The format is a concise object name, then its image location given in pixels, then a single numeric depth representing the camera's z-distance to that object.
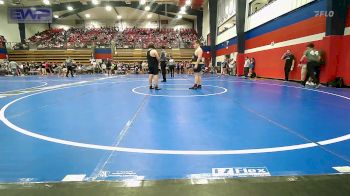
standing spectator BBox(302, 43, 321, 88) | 9.89
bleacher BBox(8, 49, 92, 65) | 31.97
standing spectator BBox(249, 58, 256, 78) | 18.11
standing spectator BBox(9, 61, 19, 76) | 24.39
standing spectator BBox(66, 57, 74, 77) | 20.27
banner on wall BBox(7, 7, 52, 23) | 22.02
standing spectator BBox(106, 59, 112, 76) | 26.51
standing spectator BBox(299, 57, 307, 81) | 11.55
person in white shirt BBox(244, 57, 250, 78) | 18.19
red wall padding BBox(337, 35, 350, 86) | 9.89
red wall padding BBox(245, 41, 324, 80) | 13.00
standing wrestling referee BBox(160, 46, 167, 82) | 13.60
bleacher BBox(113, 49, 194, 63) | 33.44
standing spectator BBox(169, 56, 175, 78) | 21.59
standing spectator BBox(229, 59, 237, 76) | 21.58
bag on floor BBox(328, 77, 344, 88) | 9.91
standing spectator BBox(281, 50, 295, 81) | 13.18
